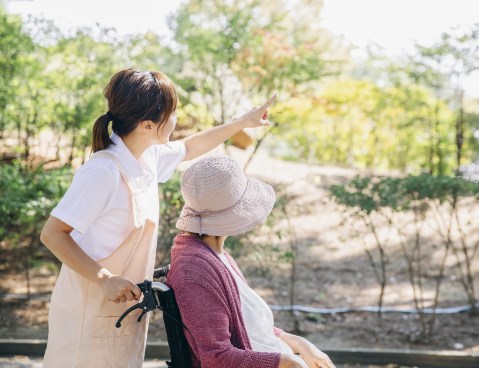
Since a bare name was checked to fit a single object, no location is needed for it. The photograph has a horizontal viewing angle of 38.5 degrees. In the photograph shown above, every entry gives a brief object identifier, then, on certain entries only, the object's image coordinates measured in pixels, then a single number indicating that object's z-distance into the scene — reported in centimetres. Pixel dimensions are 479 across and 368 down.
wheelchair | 210
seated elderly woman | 205
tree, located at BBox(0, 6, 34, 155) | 640
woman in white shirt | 221
